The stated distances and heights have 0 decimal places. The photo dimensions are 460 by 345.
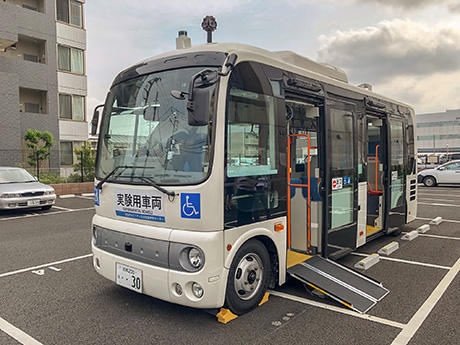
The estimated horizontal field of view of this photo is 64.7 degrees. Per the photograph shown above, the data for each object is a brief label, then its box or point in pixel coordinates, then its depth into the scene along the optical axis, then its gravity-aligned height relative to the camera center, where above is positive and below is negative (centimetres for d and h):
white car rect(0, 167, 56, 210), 1002 -65
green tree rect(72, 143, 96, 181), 1712 +10
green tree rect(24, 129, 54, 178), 1650 +105
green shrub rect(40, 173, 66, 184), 1572 -46
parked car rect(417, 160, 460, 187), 1856 -78
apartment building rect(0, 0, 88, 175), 1775 +519
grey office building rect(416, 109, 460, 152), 7706 +614
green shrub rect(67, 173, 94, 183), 1670 -48
